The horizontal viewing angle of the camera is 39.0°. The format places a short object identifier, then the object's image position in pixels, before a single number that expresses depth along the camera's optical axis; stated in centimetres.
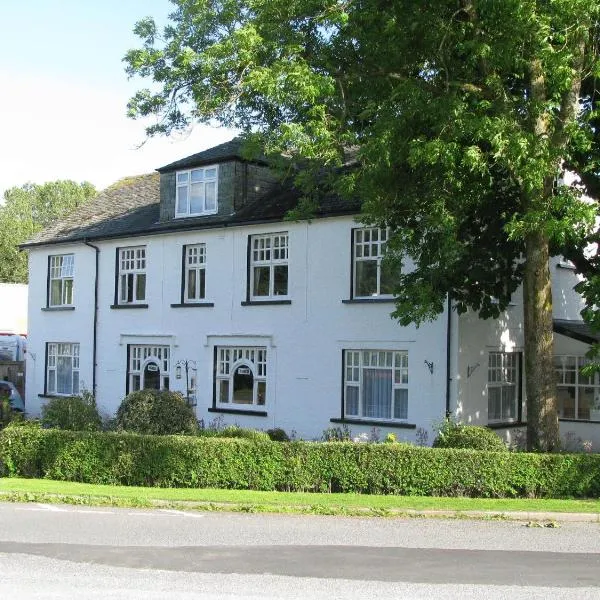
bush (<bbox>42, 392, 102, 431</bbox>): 2200
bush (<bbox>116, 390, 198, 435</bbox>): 1984
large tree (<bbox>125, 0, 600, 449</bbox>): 1495
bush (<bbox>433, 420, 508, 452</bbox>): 1767
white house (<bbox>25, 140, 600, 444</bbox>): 2230
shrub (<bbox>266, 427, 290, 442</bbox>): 2169
